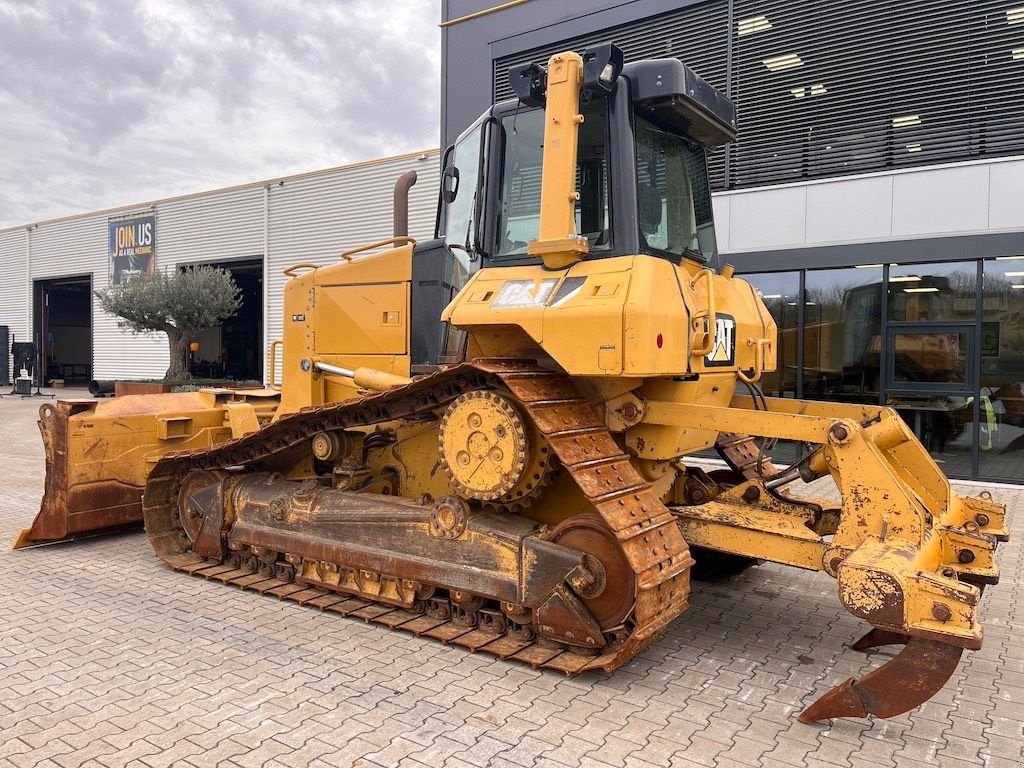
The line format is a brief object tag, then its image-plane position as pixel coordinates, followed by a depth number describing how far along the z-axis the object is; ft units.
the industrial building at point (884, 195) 32.78
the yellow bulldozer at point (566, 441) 12.80
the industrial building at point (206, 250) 67.26
